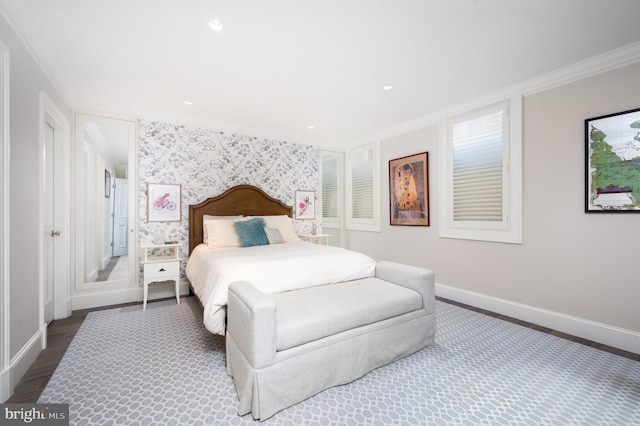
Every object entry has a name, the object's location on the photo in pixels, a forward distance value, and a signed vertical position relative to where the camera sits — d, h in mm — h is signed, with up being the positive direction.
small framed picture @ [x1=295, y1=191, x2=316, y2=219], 4910 +139
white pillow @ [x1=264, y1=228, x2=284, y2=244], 3734 -326
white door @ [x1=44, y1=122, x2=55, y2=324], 2781 -98
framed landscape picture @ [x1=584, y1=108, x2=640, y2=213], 2266 +434
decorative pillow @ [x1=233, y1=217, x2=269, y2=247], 3545 -275
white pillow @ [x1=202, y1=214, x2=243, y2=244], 3763 -82
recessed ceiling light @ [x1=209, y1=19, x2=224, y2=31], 1938 +1364
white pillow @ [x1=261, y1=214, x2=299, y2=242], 4012 -189
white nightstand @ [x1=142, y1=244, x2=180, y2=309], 3201 -676
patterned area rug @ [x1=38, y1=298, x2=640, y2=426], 1555 -1163
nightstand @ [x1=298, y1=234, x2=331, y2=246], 4625 -431
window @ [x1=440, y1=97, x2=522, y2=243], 2992 +461
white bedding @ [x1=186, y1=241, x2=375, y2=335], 2107 -514
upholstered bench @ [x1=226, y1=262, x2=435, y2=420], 1558 -827
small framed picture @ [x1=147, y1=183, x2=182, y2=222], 3664 +133
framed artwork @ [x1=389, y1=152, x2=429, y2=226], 3943 +343
